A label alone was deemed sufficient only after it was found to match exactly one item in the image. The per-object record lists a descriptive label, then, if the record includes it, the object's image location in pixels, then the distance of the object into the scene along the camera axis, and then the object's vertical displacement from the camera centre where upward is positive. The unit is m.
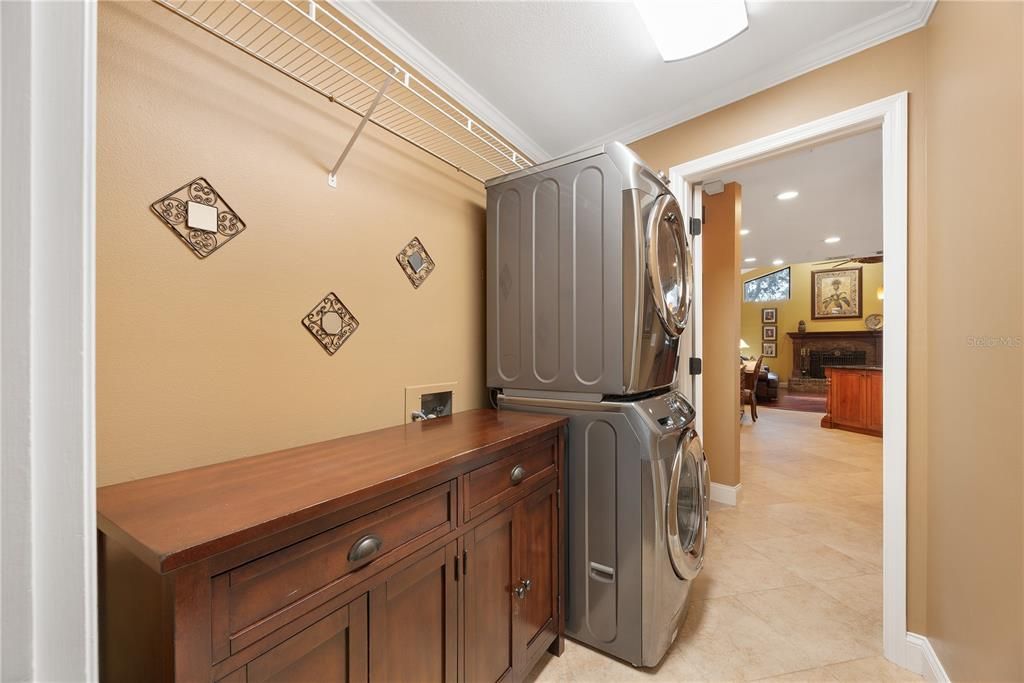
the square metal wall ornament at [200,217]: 1.05 +0.33
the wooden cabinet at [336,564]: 0.66 -0.45
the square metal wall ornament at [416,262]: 1.68 +0.33
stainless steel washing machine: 1.50 -0.70
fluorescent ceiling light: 1.49 +1.19
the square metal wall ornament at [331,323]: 1.36 +0.06
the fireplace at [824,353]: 9.92 -0.35
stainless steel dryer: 1.56 +0.26
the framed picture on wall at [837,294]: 10.16 +1.13
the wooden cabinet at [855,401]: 5.48 -0.86
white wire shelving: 1.17 +0.93
